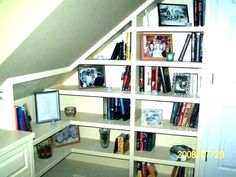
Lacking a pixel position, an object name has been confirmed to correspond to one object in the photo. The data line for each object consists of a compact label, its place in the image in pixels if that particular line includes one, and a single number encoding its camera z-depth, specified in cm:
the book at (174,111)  225
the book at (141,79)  227
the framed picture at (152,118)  228
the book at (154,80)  224
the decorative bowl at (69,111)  248
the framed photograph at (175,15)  214
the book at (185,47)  215
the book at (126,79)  230
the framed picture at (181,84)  217
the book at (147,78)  225
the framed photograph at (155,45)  221
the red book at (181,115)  222
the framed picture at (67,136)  249
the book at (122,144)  233
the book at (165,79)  224
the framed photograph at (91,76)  240
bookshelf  211
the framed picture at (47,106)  223
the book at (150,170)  238
